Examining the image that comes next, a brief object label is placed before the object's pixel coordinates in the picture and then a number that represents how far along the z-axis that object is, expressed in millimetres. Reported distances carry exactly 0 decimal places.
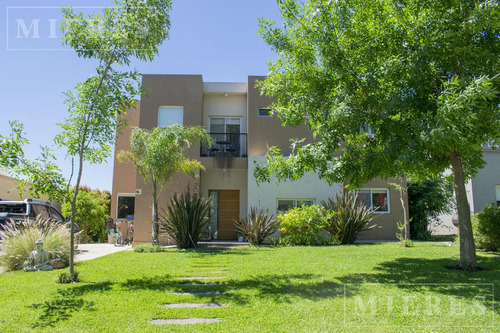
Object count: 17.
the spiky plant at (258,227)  13352
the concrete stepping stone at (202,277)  7125
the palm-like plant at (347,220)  13445
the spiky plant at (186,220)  12797
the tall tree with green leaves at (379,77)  6809
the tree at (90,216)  17859
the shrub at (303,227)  13367
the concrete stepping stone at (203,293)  5812
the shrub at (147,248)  11977
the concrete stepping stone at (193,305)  5125
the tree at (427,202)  16812
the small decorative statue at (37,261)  8289
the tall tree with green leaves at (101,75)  6773
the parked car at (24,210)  10766
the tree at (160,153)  12625
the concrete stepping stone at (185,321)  4464
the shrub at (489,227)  9691
